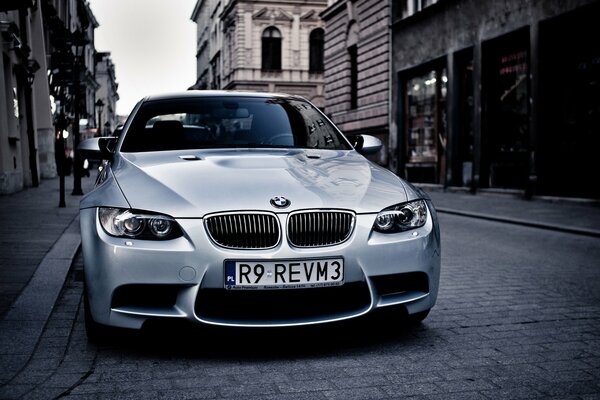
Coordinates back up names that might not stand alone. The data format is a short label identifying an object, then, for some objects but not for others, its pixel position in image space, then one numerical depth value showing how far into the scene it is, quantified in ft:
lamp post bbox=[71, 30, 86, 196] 54.24
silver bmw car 12.57
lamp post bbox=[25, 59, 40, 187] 69.92
